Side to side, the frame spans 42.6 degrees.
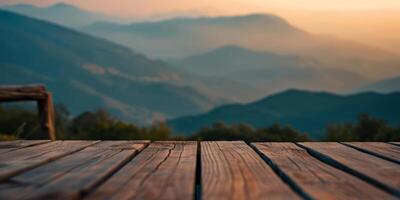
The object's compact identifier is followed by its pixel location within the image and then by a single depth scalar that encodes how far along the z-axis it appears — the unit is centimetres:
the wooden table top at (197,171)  144
